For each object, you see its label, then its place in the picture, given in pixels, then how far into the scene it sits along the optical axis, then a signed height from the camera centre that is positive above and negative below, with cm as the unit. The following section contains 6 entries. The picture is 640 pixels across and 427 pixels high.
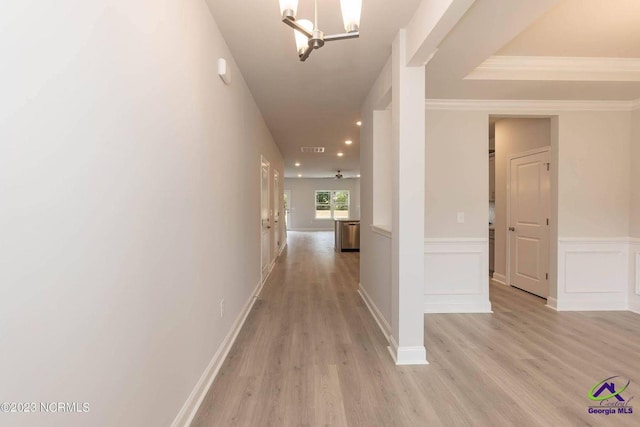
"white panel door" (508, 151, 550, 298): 405 -23
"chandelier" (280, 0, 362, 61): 146 +91
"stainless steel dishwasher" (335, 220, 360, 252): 850 -78
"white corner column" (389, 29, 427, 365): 240 +0
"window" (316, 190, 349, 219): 1505 +22
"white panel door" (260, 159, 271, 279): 488 -15
